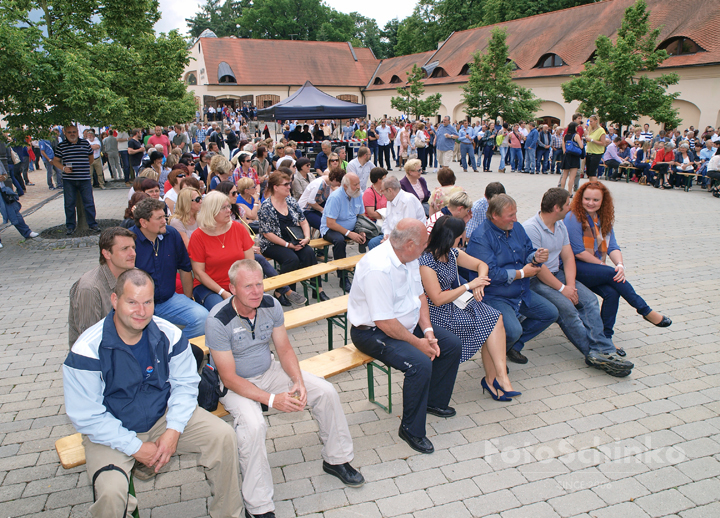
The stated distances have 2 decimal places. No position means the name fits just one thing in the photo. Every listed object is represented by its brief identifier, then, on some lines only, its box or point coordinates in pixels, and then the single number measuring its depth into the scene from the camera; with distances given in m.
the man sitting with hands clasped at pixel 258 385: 2.99
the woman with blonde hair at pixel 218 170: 8.68
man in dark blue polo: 4.38
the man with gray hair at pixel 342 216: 6.99
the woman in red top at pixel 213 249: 4.82
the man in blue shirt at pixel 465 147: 18.72
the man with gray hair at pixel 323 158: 11.73
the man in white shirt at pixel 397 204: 6.48
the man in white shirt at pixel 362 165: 9.41
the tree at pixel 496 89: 22.89
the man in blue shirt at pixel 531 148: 18.17
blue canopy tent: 16.36
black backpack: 3.24
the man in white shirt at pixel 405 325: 3.60
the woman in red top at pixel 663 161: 15.71
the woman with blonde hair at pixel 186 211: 5.59
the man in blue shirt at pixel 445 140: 17.41
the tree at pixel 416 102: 29.09
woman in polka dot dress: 4.19
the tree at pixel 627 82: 16.75
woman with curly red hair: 5.00
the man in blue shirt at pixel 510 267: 4.48
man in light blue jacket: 2.67
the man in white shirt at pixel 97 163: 14.38
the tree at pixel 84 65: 8.40
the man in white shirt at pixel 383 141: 18.83
